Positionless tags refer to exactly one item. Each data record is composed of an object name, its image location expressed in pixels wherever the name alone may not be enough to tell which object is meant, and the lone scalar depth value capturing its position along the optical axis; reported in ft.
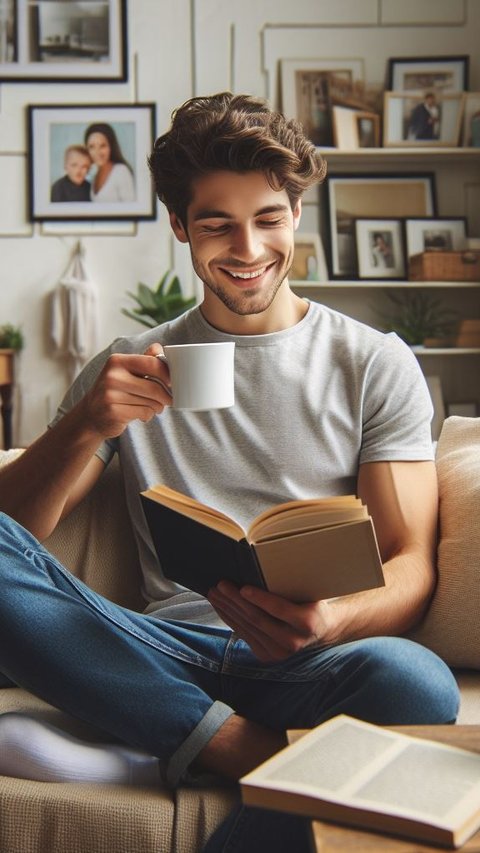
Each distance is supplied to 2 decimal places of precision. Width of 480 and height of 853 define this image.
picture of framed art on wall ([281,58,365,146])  15.19
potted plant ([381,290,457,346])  14.89
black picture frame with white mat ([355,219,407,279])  15.17
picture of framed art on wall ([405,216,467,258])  15.21
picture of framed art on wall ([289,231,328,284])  15.05
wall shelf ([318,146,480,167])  14.69
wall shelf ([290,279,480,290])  14.71
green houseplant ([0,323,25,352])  15.11
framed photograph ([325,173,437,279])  15.25
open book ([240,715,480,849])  2.61
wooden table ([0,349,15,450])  15.12
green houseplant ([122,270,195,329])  14.64
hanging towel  15.06
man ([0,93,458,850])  4.09
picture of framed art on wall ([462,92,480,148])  14.96
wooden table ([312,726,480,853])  2.60
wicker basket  14.80
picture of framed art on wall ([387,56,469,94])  15.25
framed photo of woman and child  15.16
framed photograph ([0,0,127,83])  15.11
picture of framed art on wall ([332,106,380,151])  14.90
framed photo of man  15.11
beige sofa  3.95
